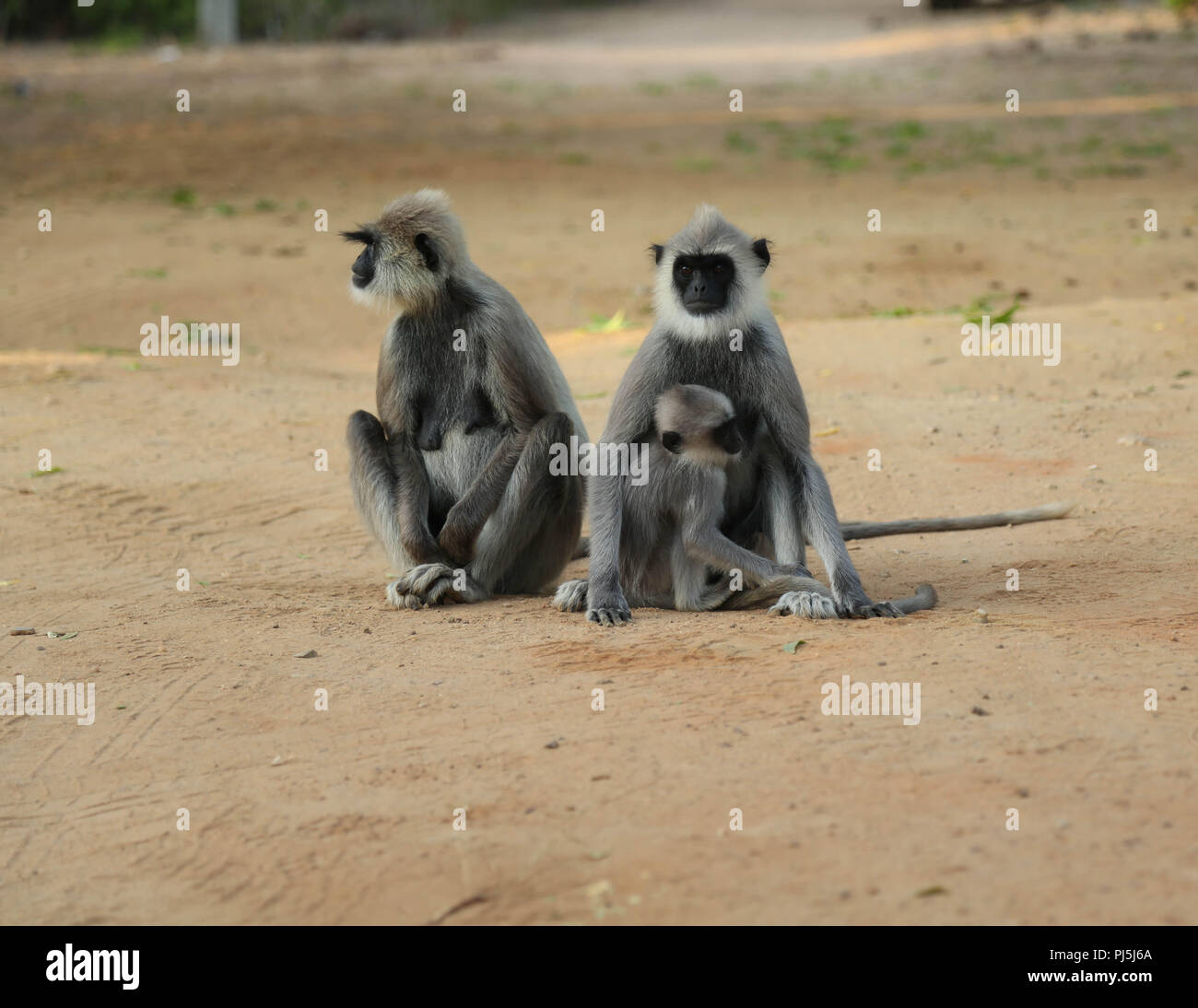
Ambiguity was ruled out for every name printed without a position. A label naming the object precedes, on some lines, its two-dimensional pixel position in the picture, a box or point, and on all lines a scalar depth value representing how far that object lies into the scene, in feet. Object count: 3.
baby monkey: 19.12
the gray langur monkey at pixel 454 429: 21.36
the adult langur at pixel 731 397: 19.12
